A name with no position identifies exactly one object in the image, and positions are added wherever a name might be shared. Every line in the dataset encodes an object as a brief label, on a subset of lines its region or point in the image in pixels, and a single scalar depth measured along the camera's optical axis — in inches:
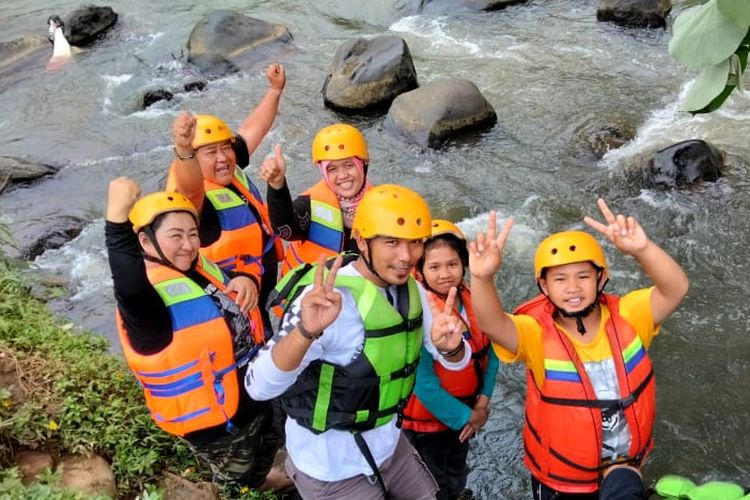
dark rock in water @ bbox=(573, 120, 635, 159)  350.0
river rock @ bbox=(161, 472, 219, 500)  150.8
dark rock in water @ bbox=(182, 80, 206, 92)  471.5
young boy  129.2
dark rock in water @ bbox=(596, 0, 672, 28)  471.8
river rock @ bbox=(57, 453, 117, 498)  139.5
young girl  141.4
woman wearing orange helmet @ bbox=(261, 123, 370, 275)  170.6
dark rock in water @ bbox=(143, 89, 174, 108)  461.4
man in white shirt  110.7
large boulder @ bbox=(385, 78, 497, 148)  371.9
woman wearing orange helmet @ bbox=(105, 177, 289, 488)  120.3
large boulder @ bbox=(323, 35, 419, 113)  414.3
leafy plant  58.6
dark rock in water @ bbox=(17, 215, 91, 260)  310.7
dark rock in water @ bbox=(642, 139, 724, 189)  312.2
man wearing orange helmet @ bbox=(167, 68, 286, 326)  170.1
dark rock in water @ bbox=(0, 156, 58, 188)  374.9
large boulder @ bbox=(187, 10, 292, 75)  498.6
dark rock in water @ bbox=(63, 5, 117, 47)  558.6
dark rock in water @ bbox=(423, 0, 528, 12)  543.2
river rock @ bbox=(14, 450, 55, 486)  138.7
